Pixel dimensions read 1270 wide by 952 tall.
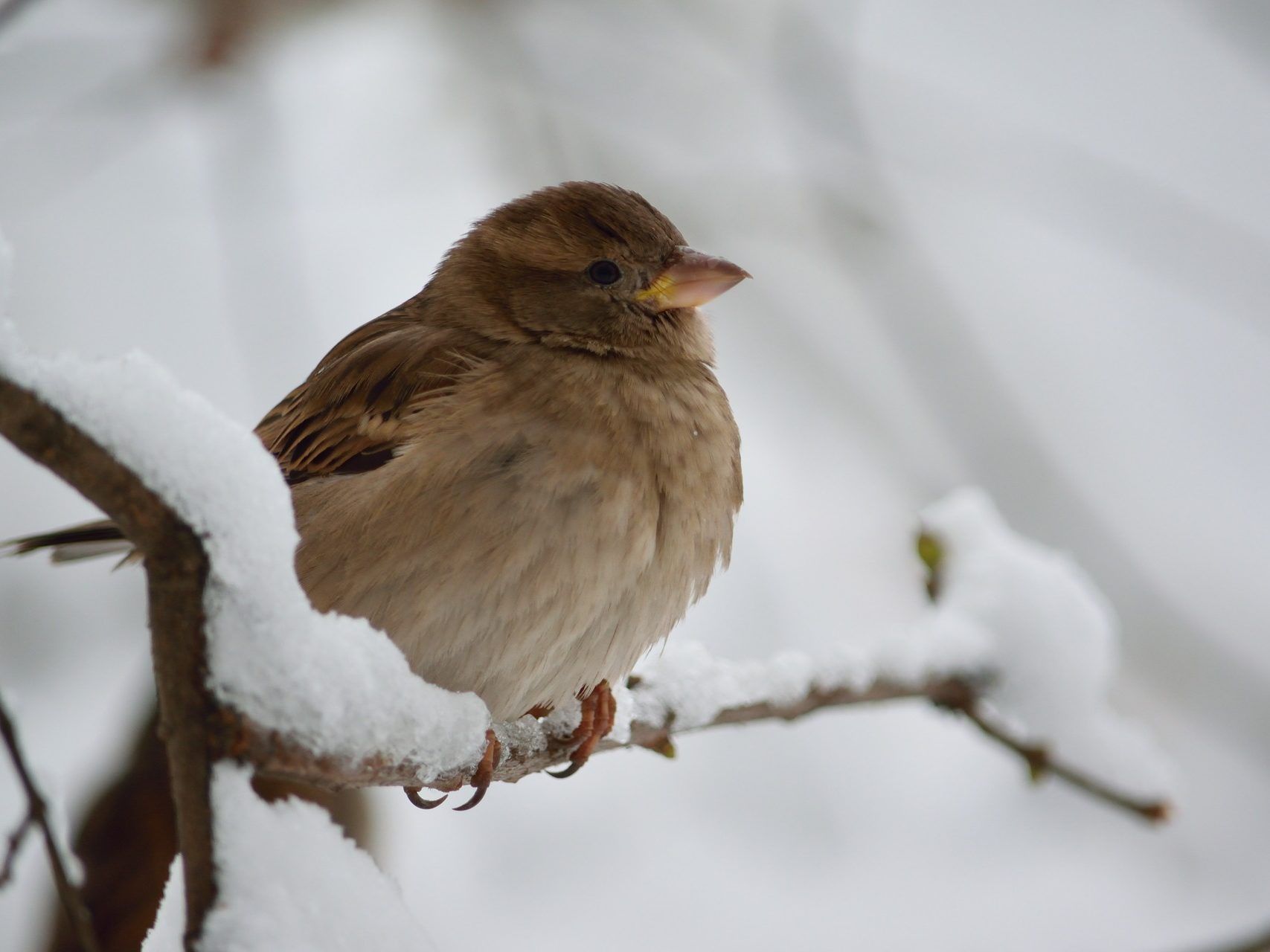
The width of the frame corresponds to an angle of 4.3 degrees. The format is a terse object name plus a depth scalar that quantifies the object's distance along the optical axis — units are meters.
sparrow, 2.04
